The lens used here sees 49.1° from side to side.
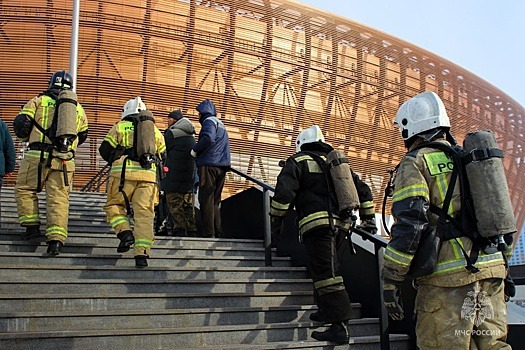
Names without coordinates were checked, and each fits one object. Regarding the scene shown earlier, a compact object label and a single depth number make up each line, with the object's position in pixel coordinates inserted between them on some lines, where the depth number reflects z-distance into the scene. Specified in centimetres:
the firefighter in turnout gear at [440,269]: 286
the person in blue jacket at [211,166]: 707
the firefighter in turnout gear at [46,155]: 570
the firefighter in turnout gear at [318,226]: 447
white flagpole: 1208
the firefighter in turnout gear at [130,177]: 558
